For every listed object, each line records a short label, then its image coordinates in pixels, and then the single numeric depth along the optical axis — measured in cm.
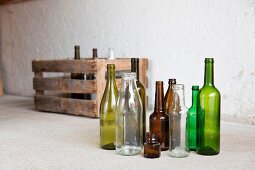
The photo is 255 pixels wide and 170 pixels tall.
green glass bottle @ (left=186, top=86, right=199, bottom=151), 139
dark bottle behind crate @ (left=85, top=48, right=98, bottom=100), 252
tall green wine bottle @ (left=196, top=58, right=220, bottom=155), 137
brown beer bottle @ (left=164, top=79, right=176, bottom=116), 141
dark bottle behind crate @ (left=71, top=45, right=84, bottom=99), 258
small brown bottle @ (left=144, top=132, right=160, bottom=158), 136
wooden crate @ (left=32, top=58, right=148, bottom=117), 226
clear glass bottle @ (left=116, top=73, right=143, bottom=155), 137
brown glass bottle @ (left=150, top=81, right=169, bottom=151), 140
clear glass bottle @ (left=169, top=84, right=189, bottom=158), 136
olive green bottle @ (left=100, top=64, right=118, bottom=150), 147
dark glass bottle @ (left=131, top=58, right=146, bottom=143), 142
